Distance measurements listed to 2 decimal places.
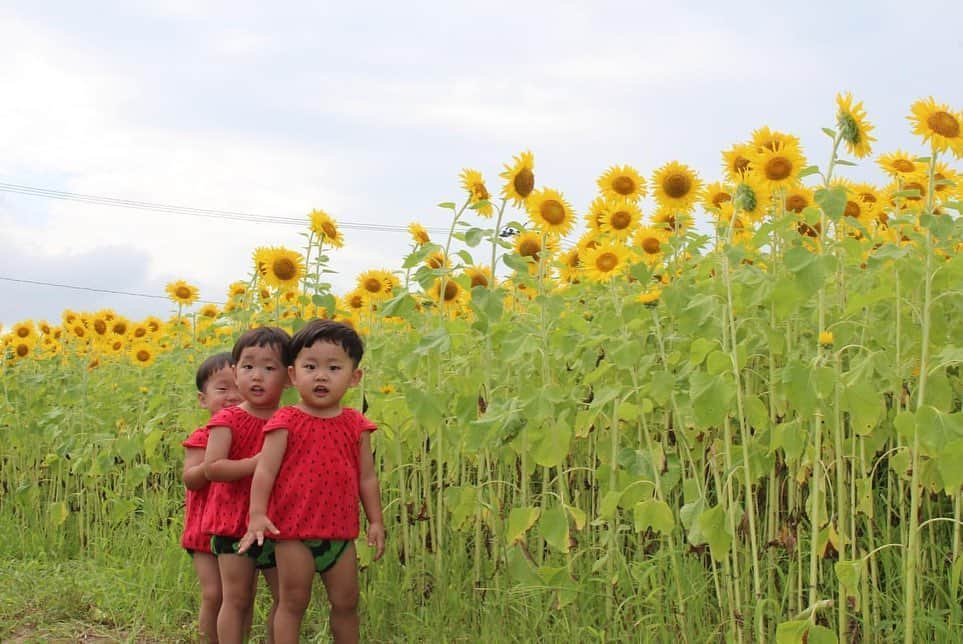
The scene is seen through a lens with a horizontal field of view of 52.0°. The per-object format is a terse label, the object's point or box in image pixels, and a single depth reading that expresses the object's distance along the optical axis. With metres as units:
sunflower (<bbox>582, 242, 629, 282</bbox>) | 3.68
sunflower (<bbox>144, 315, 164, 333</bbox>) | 8.13
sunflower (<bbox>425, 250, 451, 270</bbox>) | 4.53
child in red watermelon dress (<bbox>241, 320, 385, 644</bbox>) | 3.04
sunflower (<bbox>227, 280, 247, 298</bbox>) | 5.95
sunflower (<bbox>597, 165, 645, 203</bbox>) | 4.44
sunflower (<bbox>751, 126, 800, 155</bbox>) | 3.42
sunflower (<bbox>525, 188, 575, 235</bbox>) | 4.02
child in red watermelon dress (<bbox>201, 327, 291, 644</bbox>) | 3.25
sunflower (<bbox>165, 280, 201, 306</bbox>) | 7.14
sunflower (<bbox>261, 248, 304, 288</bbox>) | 4.80
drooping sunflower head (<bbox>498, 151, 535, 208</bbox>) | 3.86
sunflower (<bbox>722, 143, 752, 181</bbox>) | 3.72
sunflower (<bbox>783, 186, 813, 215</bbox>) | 3.94
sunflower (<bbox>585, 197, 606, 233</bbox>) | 4.38
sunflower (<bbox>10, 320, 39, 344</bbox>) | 8.32
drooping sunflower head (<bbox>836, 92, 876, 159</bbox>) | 3.14
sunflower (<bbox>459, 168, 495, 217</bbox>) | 3.82
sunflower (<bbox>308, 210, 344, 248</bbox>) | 4.59
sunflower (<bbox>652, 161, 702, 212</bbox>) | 4.27
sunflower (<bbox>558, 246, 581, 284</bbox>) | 4.63
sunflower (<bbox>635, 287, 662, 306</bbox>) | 3.19
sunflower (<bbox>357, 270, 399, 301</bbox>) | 5.02
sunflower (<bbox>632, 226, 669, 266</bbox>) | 3.83
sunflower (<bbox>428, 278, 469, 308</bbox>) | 4.44
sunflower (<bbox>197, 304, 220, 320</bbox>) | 7.17
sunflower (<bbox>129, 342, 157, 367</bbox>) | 7.12
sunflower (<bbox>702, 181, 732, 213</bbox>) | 4.25
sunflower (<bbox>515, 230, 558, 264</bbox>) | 4.61
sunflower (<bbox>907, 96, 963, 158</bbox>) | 3.02
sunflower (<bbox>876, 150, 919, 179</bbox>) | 3.93
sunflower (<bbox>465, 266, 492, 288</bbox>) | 4.58
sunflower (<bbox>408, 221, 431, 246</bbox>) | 4.18
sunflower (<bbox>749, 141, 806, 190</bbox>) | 3.30
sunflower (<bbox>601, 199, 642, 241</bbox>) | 4.20
